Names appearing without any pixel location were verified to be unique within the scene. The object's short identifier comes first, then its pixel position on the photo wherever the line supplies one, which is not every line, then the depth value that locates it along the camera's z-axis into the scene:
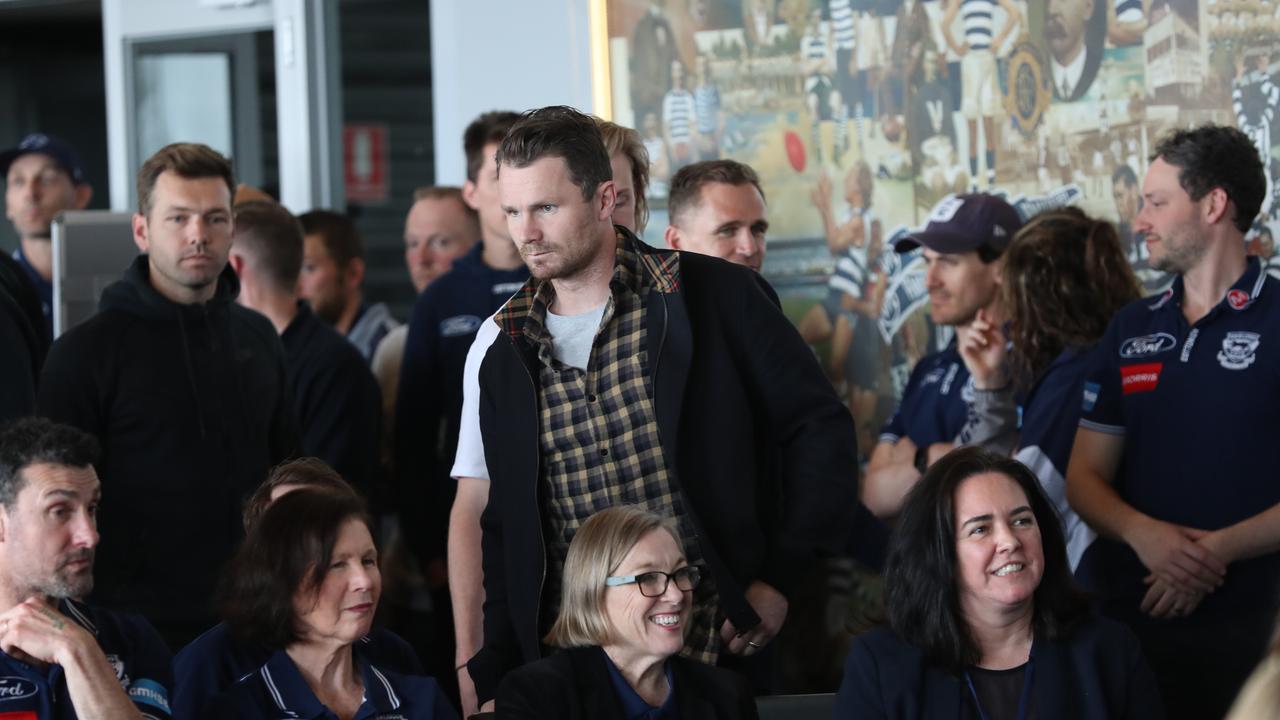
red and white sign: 13.40
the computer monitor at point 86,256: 9.73
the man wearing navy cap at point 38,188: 11.80
